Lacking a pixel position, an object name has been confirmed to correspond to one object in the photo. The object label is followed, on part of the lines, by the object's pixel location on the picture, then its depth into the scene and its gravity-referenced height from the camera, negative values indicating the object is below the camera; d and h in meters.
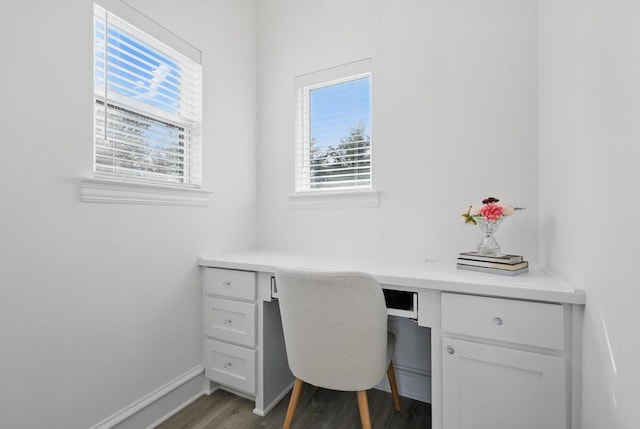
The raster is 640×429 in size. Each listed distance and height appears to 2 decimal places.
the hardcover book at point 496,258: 1.32 -0.19
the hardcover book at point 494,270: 1.30 -0.25
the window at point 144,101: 1.46 +0.62
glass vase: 1.47 -0.12
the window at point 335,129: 2.09 +0.61
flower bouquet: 1.43 -0.01
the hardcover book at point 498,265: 1.30 -0.22
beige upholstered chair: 1.23 -0.48
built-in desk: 1.06 -0.48
